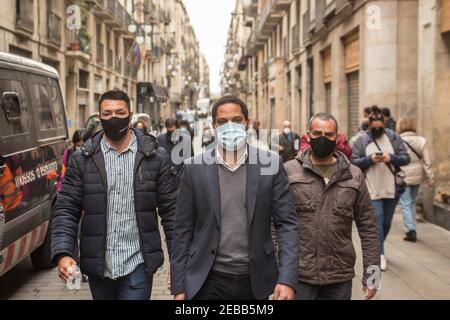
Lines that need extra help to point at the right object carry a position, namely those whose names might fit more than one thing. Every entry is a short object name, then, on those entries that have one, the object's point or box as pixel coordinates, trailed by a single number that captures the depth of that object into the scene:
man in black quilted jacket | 3.50
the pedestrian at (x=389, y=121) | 10.32
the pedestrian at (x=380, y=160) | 6.53
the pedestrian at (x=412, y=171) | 8.29
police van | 5.37
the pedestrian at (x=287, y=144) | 10.66
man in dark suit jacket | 3.01
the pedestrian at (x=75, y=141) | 7.70
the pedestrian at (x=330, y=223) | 3.57
